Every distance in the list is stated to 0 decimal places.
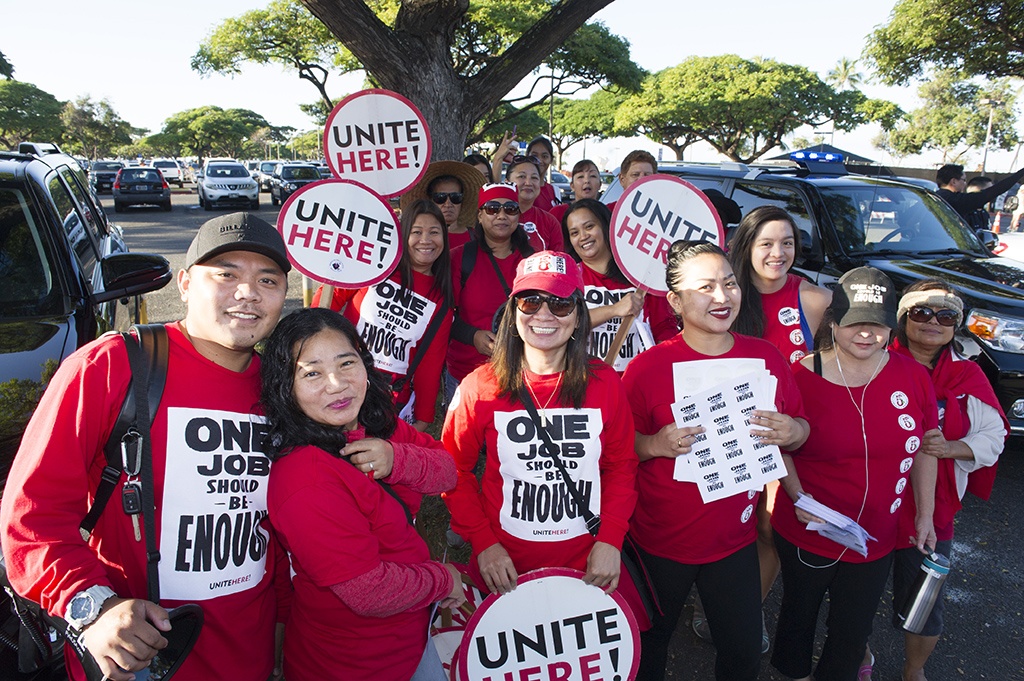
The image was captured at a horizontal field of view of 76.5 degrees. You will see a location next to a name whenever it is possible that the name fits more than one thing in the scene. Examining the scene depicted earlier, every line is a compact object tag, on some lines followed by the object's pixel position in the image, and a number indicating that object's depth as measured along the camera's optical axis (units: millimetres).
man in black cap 1463
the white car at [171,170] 39688
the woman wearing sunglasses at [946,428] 2658
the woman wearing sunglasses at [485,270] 3748
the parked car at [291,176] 25375
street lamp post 52994
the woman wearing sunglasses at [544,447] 2262
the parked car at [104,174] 35488
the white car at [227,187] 23906
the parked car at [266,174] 36938
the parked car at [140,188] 23625
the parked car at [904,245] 4660
